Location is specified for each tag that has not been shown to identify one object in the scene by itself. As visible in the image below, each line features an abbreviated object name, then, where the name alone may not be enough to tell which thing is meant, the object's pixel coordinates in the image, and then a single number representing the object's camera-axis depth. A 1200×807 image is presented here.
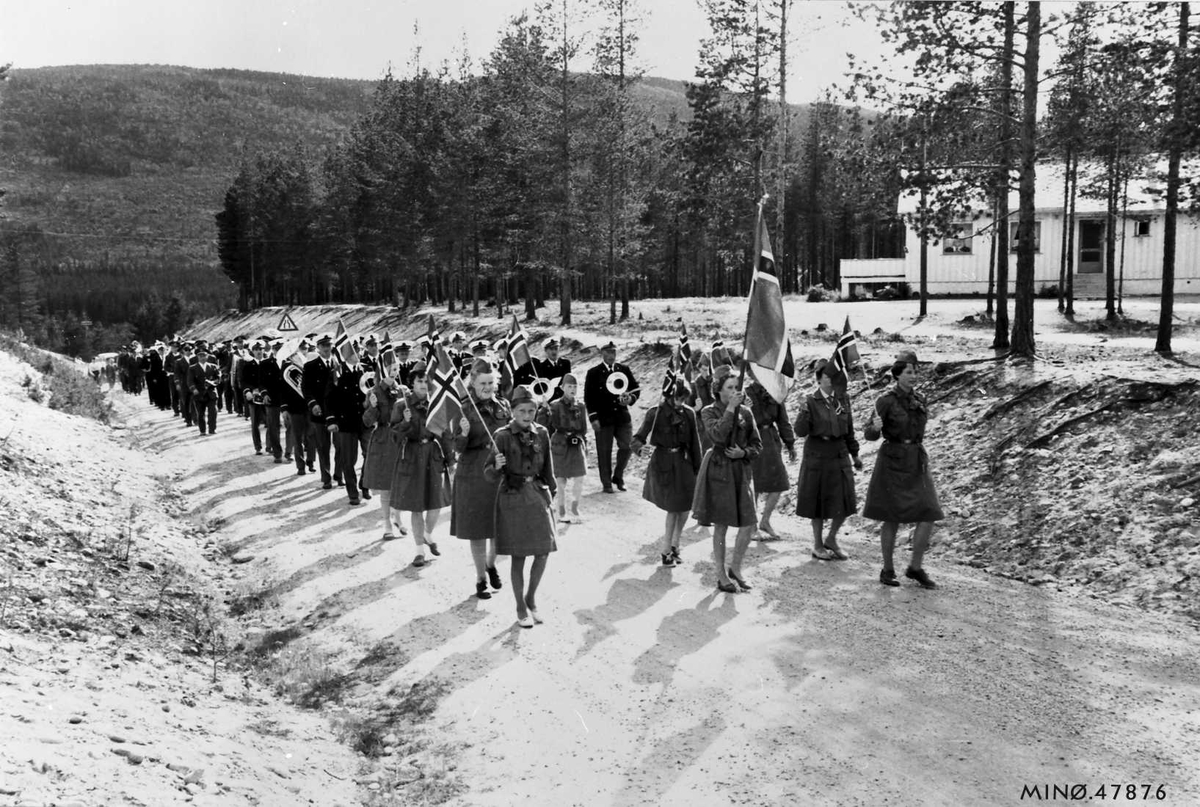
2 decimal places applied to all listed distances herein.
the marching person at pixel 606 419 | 14.16
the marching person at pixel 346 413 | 13.62
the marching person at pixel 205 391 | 22.06
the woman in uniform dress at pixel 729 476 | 8.77
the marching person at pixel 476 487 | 8.69
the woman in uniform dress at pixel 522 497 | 7.90
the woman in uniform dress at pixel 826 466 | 10.09
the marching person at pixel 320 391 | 14.02
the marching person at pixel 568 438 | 12.32
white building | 34.69
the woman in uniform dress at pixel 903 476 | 8.95
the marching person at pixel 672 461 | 10.01
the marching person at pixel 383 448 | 11.39
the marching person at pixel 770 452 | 10.85
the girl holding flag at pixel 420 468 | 10.27
